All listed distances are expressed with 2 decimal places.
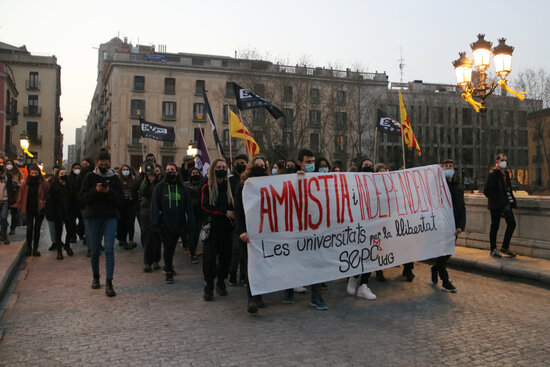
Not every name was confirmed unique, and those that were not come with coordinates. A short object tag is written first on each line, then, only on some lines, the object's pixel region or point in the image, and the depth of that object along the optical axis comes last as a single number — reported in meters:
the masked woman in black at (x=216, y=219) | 5.97
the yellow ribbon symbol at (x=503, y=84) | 10.41
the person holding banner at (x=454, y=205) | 6.74
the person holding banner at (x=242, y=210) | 5.37
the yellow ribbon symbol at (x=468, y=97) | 10.95
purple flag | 10.38
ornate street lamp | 10.47
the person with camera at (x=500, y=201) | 8.43
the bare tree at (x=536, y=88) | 31.86
